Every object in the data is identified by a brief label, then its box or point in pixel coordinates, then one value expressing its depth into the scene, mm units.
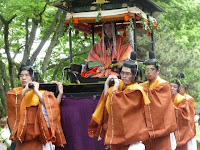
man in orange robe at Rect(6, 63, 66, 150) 9705
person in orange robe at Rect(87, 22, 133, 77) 12113
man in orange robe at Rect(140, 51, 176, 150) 9224
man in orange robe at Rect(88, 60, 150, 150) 8399
